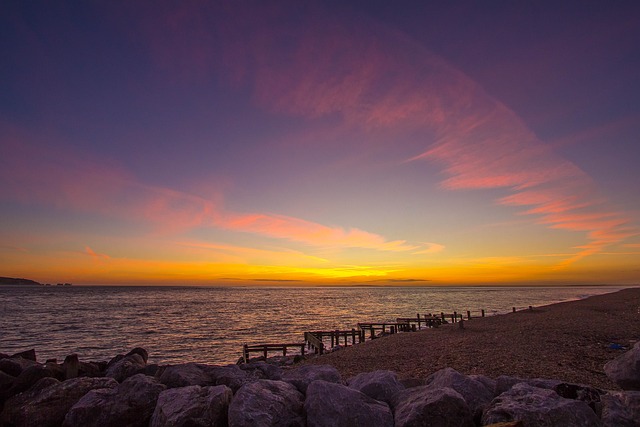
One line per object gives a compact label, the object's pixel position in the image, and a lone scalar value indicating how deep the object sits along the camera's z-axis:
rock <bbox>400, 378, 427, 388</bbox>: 9.00
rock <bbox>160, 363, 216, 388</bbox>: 8.91
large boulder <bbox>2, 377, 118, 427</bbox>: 8.03
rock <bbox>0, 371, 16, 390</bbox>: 10.12
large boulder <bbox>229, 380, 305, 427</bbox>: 6.38
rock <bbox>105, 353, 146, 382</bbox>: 11.74
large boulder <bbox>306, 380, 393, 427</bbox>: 6.34
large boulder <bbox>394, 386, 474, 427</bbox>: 5.95
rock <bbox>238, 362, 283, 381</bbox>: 13.67
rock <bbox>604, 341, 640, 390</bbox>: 6.82
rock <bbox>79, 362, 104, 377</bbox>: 12.79
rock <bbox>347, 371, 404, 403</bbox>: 7.52
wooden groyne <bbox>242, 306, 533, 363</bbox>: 26.88
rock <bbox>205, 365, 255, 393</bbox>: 8.95
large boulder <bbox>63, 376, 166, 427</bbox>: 7.58
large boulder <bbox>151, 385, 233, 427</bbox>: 6.71
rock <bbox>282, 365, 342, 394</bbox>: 8.03
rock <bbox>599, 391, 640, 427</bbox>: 5.55
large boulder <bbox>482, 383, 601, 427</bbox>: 5.41
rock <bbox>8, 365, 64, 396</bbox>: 9.86
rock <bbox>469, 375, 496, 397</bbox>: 7.59
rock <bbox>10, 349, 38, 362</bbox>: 14.88
